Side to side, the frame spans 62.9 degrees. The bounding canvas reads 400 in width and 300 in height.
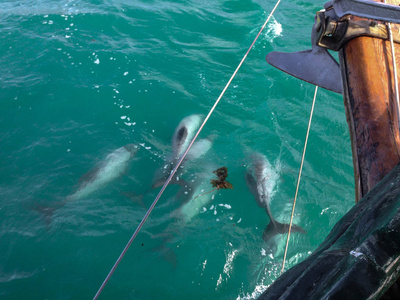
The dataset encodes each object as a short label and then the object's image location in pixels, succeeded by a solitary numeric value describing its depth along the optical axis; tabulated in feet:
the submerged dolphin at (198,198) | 21.52
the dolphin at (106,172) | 22.44
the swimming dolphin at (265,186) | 20.93
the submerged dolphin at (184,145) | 23.96
